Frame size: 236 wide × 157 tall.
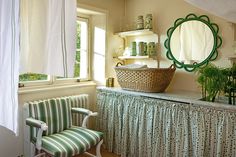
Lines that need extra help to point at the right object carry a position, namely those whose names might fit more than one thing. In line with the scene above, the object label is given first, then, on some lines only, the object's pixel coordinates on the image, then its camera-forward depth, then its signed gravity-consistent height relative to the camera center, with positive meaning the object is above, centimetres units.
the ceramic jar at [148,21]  287 +65
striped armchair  201 -60
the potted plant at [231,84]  208 -12
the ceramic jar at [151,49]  289 +29
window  304 +27
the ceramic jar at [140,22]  294 +65
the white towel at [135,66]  245 +6
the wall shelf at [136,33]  286 +52
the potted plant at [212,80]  209 -8
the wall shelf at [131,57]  291 +19
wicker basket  241 -7
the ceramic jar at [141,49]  295 +30
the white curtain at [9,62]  78 +4
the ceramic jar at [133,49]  300 +30
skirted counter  195 -53
